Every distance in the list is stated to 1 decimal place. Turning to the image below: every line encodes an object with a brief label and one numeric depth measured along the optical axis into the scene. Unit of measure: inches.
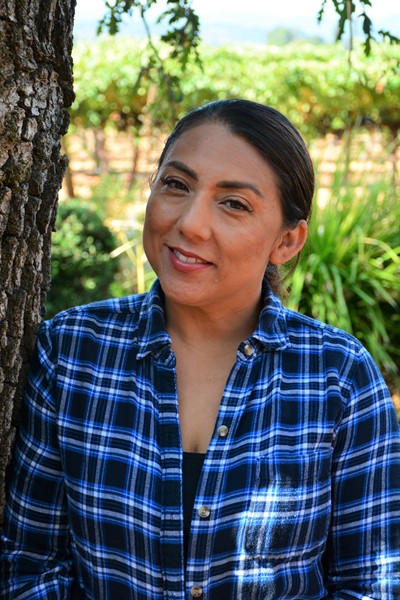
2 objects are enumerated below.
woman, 48.6
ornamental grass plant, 100.5
